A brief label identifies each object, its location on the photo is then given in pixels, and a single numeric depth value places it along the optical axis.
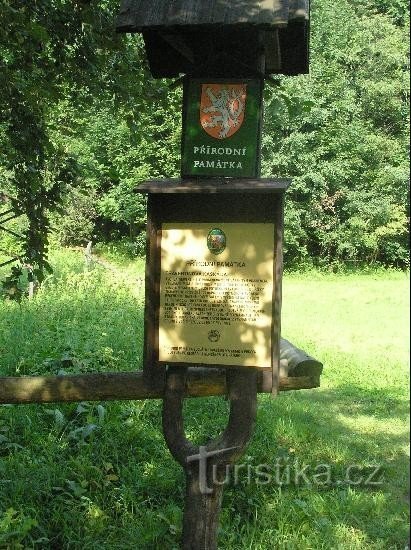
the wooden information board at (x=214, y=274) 2.90
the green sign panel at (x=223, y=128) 2.98
